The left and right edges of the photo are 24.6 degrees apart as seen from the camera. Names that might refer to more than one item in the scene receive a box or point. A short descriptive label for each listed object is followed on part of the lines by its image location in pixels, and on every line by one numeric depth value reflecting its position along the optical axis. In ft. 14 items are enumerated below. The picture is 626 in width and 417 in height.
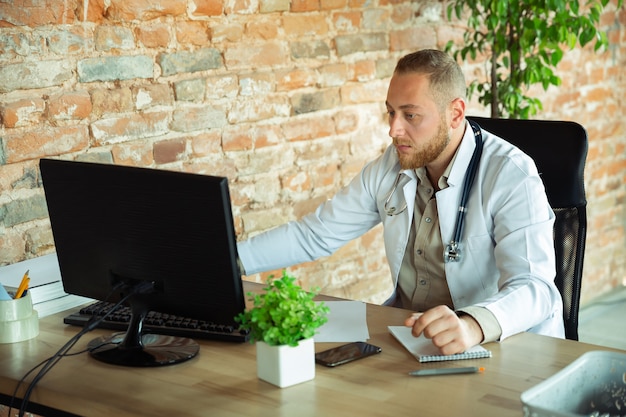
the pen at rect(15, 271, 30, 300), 9.53
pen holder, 9.37
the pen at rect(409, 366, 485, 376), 8.51
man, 9.95
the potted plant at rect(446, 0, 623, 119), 14.25
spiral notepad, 8.75
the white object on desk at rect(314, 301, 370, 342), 9.23
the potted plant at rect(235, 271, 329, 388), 8.28
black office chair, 10.58
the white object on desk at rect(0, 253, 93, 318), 10.01
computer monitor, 8.53
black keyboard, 9.26
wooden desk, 8.11
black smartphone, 8.75
